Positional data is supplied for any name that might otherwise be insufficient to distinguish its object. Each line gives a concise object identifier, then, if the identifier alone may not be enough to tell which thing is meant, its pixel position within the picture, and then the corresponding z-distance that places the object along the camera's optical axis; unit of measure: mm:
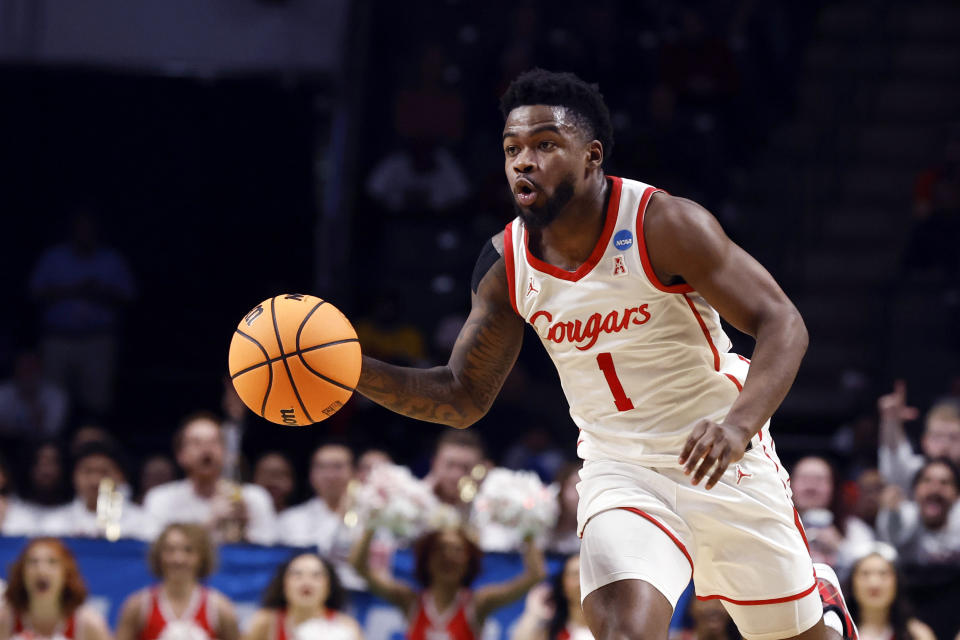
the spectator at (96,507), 16875
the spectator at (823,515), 15484
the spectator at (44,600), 15047
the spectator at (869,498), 17125
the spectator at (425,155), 23672
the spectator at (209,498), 16812
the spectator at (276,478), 17891
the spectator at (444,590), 15406
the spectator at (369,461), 17766
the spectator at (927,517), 16391
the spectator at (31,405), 21250
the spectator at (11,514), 17484
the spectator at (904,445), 17547
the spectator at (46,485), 17859
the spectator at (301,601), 15023
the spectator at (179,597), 15086
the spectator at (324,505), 17234
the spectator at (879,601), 14664
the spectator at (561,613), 14750
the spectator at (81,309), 22437
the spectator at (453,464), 16969
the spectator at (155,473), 18516
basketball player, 8508
